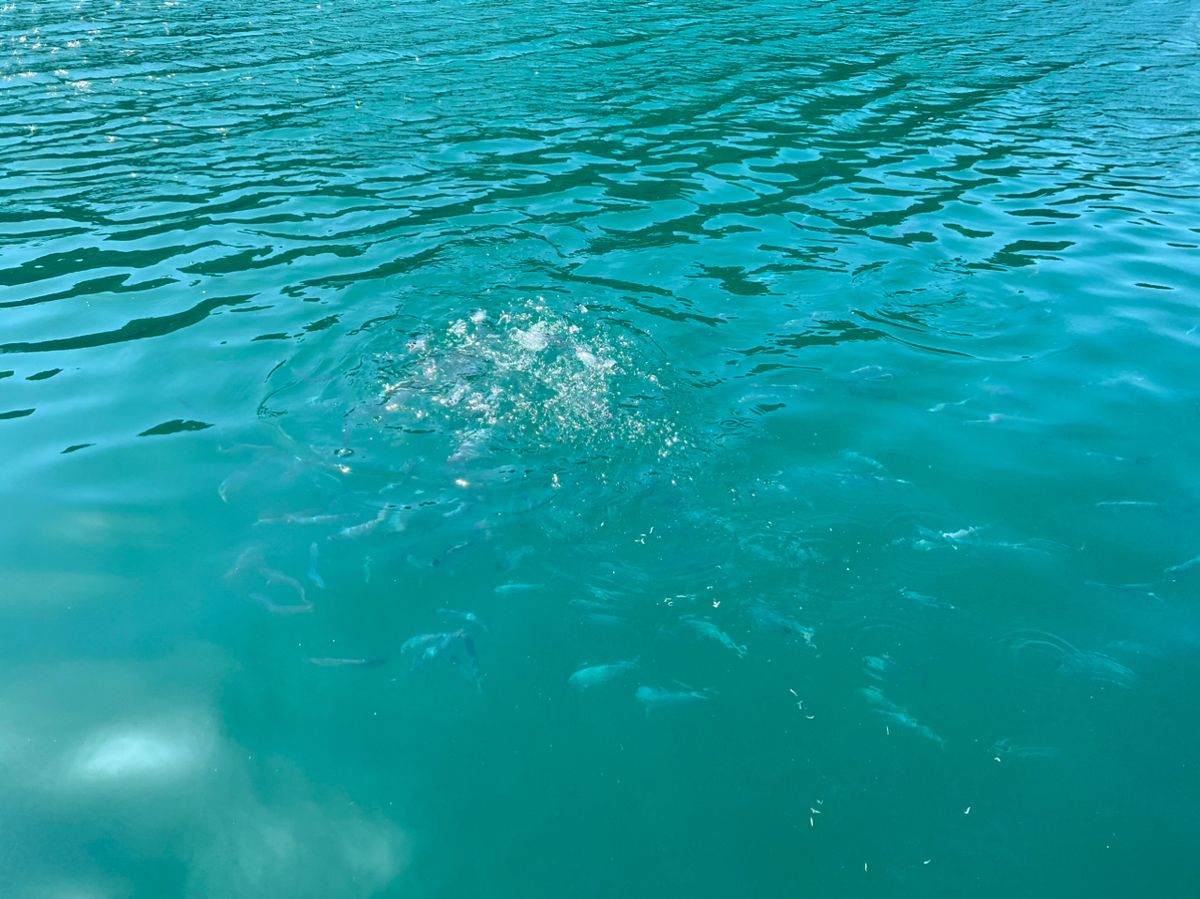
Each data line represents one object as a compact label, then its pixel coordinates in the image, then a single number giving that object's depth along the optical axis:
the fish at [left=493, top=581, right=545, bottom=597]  7.08
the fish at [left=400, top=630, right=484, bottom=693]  6.50
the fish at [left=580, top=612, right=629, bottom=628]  6.79
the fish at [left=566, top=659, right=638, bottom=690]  6.33
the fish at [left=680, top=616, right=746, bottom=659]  6.59
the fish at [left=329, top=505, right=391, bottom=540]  7.64
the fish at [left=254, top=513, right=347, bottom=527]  7.76
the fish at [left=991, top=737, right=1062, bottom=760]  5.90
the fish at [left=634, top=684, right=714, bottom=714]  6.17
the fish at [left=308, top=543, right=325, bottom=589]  7.21
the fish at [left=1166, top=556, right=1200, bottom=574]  7.44
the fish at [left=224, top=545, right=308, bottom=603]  7.18
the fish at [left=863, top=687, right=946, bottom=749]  6.00
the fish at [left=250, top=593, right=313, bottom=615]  6.96
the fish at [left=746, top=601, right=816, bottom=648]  6.71
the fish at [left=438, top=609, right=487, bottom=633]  6.84
